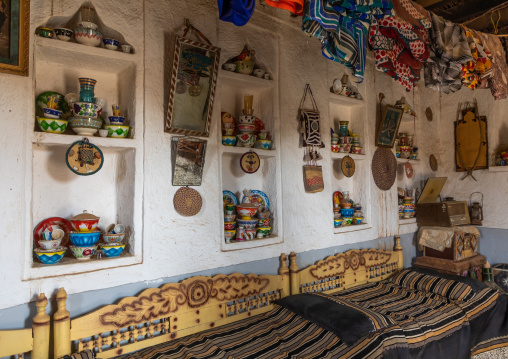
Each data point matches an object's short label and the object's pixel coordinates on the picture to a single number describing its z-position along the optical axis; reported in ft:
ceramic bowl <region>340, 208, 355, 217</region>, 10.16
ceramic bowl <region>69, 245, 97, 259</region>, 5.85
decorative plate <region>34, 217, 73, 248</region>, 6.05
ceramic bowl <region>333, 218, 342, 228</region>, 9.96
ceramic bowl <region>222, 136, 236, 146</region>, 7.81
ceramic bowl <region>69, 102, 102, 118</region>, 5.89
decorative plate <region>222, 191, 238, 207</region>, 8.39
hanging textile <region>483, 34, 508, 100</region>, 8.38
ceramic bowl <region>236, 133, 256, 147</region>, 7.99
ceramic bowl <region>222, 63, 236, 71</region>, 7.87
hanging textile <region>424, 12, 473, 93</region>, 7.22
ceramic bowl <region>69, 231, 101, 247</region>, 5.83
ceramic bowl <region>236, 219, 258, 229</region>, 8.00
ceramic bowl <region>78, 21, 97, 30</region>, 5.93
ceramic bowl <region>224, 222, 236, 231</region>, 7.89
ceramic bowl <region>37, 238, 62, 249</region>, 5.50
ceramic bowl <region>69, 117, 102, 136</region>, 5.85
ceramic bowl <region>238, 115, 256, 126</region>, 8.04
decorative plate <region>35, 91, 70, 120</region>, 5.97
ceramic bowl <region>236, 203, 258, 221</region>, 8.00
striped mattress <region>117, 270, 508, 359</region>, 6.27
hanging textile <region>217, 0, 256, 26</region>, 4.43
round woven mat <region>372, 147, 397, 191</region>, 10.93
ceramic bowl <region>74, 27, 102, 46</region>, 5.94
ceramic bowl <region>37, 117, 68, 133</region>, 5.60
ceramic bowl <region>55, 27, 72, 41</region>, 5.77
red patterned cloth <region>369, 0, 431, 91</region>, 6.34
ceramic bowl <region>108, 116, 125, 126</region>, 6.23
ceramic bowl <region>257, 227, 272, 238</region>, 8.21
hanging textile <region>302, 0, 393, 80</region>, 5.12
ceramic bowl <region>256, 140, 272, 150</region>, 8.33
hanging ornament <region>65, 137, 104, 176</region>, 5.74
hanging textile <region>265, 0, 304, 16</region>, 4.89
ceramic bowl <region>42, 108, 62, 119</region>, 5.62
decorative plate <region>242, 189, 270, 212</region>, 8.69
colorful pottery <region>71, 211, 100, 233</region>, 5.92
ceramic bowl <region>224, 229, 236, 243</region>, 7.84
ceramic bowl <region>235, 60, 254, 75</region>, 8.07
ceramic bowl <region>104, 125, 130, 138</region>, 6.23
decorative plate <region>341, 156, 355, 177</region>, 10.18
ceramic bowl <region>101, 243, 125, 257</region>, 6.13
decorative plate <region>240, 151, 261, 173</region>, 8.03
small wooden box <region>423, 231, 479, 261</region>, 10.65
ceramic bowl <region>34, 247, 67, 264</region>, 5.48
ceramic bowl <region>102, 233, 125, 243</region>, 6.18
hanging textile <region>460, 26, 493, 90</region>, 7.80
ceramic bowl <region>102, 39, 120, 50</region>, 6.21
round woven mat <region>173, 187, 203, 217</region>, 6.86
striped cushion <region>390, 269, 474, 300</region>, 8.86
